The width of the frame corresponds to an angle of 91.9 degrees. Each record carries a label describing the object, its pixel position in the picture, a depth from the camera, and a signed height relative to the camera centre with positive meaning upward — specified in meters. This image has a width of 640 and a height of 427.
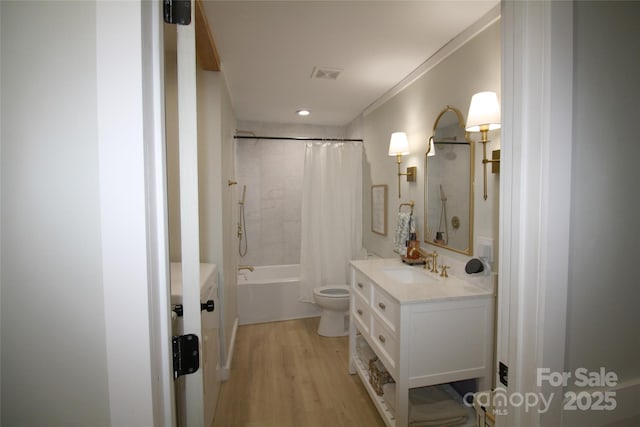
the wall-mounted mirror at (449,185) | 1.94 +0.08
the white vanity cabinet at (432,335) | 1.60 -0.74
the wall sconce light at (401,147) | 2.53 +0.41
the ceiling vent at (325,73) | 2.41 +1.00
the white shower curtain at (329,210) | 3.48 -0.14
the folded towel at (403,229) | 2.50 -0.26
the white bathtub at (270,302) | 3.49 -1.20
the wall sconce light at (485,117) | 1.59 +0.42
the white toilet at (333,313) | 3.07 -1.20
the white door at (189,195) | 0.72 +0.01
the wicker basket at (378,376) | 2.03 -1.19
